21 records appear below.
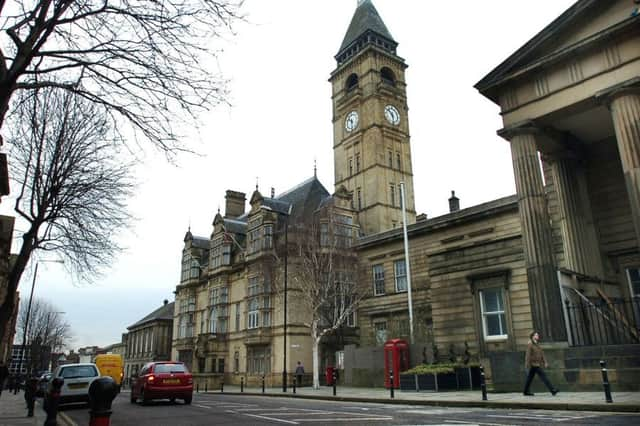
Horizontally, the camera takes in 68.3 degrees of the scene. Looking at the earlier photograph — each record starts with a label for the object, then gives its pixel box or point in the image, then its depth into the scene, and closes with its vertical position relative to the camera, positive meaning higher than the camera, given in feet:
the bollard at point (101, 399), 13.46 -1.15
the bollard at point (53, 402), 23.38 -2.18
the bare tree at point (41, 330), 207.51 +14.78
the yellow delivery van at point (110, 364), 97.81 -1.42
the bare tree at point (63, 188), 51.08 +20.39
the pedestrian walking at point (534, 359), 43.27 -1.15
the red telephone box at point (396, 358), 73.46 -1.29
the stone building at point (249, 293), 120.06 +17.62
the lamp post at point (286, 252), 90.38 +20.13
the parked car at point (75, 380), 54.08 -2.41
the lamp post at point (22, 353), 64.10 +3.42
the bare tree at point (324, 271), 98.68 +17.38
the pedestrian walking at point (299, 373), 108.68 -4.65
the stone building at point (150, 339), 214.28 +7.81
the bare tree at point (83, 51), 24.16 +15.93
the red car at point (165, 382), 52.49 -2.88
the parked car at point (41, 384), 92.78 -4.97
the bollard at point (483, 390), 41.93 -3.71
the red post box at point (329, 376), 98.24 -5.02
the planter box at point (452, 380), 60.44 -4.01
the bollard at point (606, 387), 34.32 -3.02
